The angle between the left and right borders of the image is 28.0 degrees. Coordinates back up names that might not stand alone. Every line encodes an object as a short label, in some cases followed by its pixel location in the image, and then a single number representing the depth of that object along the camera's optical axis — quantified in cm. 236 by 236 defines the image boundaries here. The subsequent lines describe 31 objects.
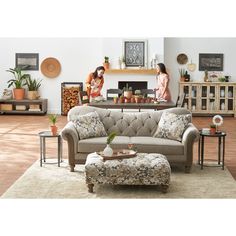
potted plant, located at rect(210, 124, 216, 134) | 630
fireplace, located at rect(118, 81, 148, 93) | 1270
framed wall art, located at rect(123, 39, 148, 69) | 1251
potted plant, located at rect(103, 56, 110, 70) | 1250
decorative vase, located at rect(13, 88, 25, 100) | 1326
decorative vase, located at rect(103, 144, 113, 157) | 515
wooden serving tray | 513
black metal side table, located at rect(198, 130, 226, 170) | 624
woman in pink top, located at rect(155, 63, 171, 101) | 985
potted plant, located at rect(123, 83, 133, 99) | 837
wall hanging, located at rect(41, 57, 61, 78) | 1330
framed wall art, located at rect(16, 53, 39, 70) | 1337
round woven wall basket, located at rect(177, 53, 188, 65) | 1307
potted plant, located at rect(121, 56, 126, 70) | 1248
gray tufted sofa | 596
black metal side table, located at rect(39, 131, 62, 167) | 637
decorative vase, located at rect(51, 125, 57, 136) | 641
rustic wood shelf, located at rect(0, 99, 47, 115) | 1321
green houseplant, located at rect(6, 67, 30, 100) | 1316
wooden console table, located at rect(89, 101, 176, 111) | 798
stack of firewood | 1304
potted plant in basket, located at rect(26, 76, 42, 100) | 1324
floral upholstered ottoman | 499
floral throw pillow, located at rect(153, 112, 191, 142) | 623
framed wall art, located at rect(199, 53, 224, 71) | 1310
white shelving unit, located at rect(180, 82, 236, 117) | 1298
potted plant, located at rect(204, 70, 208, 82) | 1305
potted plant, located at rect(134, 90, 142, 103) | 832
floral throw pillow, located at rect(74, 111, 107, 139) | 625
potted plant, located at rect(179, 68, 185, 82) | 1298
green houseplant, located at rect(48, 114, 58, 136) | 641
